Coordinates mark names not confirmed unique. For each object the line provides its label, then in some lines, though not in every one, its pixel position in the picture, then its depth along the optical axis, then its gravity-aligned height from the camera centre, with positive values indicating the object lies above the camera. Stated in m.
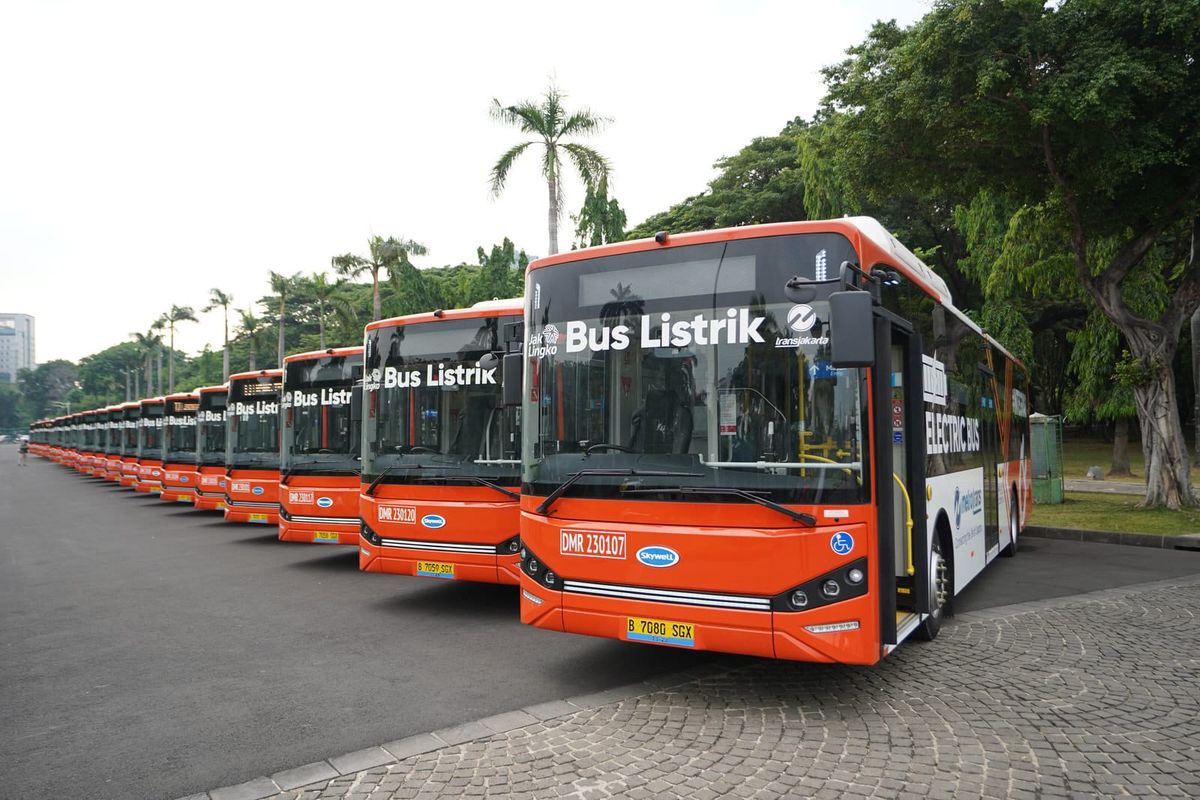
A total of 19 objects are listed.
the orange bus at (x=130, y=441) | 29.31 -0.24
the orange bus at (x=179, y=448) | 22.05 -0.38
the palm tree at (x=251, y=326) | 60.54 +7.76
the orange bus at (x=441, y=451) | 8.21 -0.20
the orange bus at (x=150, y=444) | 25.81 -0.30
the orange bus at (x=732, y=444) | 5.03 -0.10
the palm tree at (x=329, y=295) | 45.84 +7.55
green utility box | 18.34 -0.85
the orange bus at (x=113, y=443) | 32.94 -0.33
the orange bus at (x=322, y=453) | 11.41 -0.28
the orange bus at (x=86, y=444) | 40.22 -0.43
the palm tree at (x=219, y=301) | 63.75 +10.01
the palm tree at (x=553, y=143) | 24.81 +8.50
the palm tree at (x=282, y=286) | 52.94 +9.26
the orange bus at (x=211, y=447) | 19.20 -0.30
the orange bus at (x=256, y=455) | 14.69 -0.39
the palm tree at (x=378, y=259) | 41.19 +8.54
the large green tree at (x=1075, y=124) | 13.38 +5.20
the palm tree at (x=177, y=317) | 74.25 +10.45
